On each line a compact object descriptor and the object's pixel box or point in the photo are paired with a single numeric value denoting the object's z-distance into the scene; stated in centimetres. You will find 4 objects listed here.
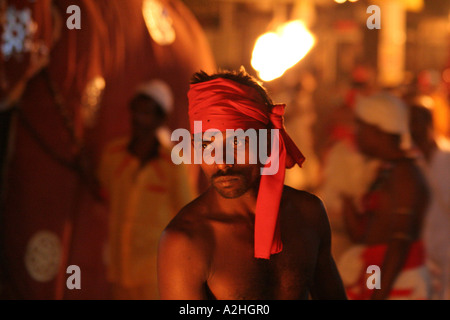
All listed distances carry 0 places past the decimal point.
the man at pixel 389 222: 320
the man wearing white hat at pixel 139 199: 395
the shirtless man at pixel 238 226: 194
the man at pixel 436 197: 442
